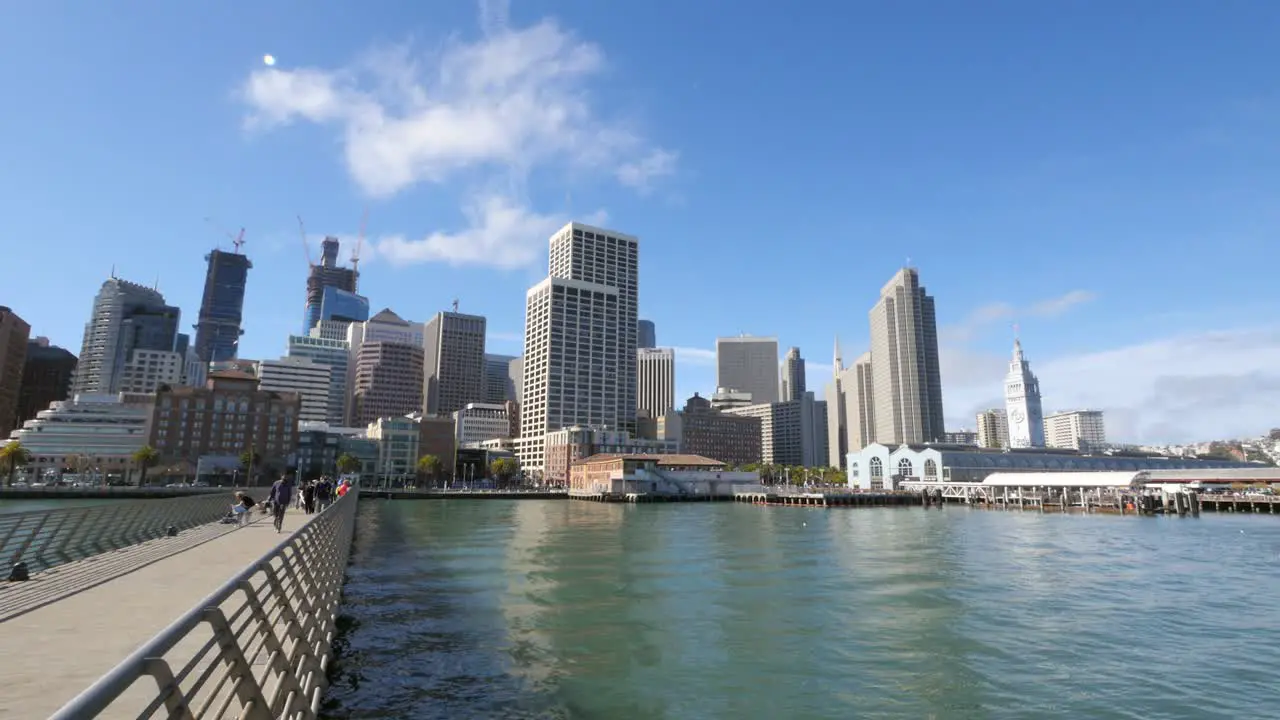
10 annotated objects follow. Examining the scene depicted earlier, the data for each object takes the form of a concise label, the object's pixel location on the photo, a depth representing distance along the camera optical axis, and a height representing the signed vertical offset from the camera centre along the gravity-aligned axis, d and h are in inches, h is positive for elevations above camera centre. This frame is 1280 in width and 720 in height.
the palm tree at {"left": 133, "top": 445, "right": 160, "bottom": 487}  5851.4 +147.4
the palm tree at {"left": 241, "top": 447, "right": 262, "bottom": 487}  6205.7 +118.0
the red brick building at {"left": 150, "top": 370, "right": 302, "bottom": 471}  6382.9 +504.8
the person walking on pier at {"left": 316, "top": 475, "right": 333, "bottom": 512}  1892.5 -45.1
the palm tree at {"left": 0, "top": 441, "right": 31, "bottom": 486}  5610.2 +150.8
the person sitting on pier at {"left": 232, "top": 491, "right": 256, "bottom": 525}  1380.4 -66.6
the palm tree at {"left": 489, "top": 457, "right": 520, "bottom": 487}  7701.8 +116.9
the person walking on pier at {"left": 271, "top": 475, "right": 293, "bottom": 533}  1190.9 -37.1
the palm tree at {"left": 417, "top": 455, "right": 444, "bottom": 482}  7003.4 +117.9
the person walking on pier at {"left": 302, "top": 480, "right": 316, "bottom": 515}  1695.4 -59.2
